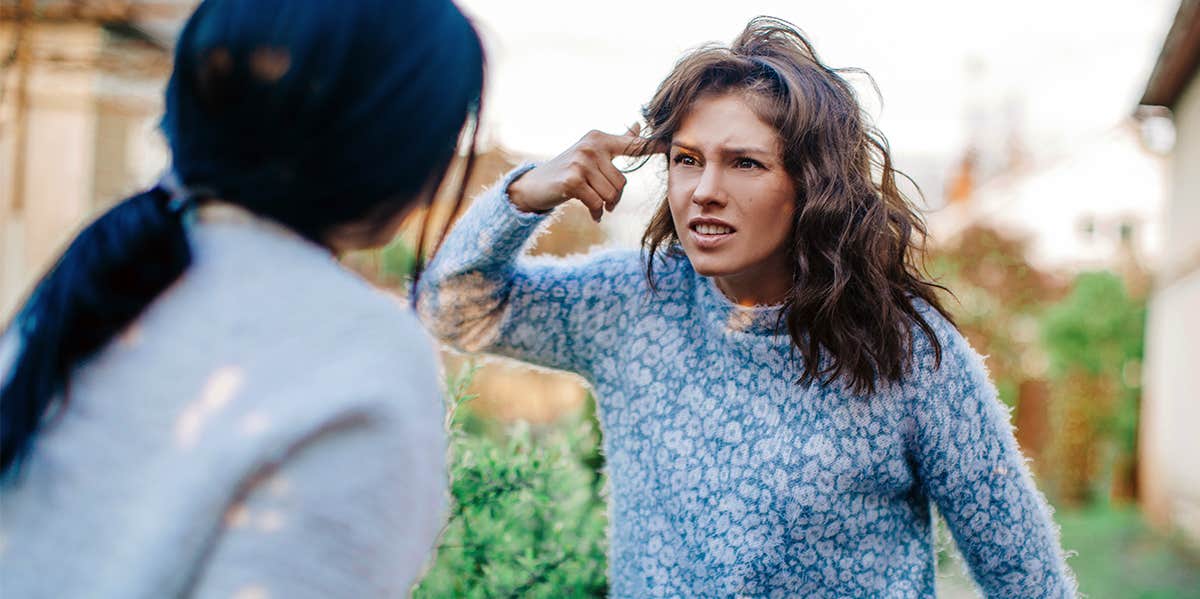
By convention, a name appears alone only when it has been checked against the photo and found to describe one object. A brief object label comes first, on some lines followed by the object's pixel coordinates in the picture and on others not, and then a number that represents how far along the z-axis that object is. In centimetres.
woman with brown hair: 168
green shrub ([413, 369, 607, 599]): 211
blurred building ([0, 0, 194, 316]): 1062
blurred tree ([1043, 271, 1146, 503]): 1098
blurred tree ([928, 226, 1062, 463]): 1299
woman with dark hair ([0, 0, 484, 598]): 78
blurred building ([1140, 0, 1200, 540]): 725
